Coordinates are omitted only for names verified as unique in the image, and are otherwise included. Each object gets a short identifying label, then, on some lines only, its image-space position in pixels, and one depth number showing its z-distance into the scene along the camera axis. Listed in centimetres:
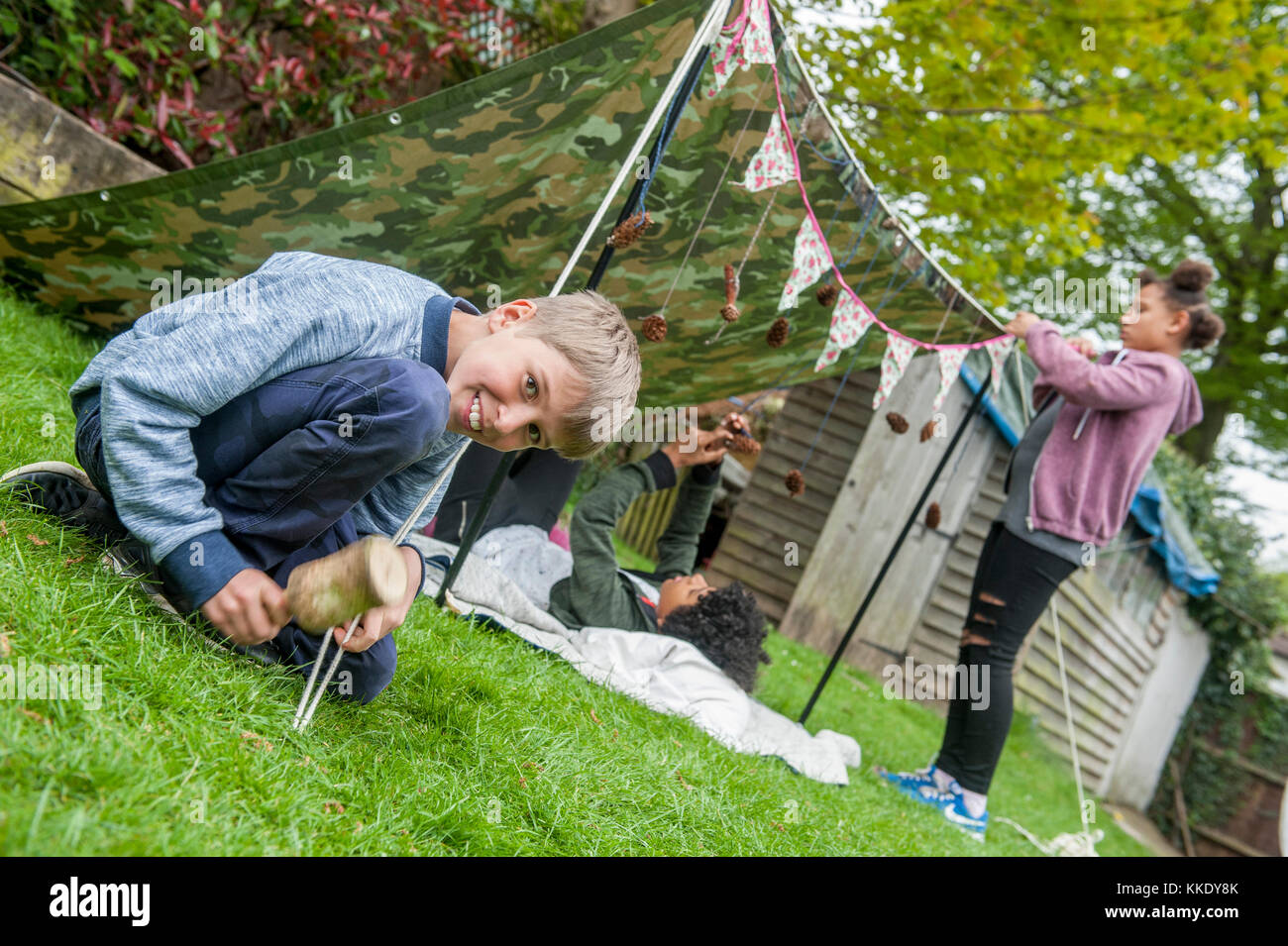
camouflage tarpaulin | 274
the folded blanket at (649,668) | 300
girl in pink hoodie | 342
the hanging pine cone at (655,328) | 297
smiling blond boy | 144
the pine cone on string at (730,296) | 304
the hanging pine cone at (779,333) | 334
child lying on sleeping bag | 333
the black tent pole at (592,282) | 269
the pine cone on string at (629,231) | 261
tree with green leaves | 603
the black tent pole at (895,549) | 398
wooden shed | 717
